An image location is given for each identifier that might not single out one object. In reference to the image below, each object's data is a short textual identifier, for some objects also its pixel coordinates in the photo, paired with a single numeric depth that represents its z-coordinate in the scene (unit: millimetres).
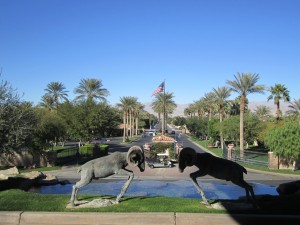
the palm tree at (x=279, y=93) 41720
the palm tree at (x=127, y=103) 73521
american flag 45649
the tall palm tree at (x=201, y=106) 81311
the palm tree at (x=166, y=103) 75014
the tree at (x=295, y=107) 50357
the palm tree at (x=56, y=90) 56381
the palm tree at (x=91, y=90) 49544
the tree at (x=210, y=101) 67676
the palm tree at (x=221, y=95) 52336
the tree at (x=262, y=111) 80382
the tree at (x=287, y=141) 26289
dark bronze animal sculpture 7692
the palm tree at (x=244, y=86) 36712
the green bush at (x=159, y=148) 31609
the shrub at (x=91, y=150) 34233
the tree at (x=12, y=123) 15010
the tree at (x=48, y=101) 62967
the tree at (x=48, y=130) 26457
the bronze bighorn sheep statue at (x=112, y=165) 8041
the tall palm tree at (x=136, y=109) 83160
